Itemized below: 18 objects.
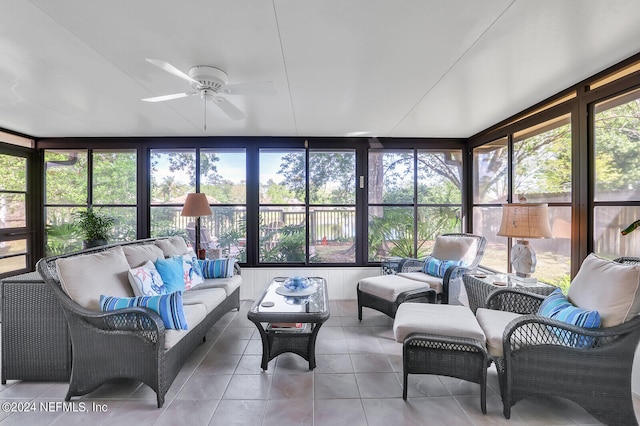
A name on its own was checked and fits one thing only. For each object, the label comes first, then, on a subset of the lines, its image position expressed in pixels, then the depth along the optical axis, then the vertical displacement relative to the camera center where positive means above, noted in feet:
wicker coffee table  7.41 -3.12
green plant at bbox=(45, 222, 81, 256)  14.07 -1.26
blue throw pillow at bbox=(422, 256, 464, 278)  11.31 -2.18
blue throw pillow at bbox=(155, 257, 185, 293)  8.85 -1.95
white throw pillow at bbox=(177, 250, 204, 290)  10.16 -2.19
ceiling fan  7.20 +3.44
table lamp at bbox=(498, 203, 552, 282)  8.27 -0.51
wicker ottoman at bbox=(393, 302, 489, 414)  6.25 -3.07
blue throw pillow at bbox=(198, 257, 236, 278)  11.68 -2.28
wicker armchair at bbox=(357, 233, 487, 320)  10.20 -2.80
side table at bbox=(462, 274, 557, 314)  8.10 -2.25
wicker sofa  6.36 -2.81
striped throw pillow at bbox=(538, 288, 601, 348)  5.69 -2.25
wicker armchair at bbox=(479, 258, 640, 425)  5.58 -3.13
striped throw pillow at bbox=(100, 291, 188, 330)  6.52 -2.12
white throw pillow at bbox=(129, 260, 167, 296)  7.54 -1.88
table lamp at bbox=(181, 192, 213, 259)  11.18 +0.28
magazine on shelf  7.94 -3.27
